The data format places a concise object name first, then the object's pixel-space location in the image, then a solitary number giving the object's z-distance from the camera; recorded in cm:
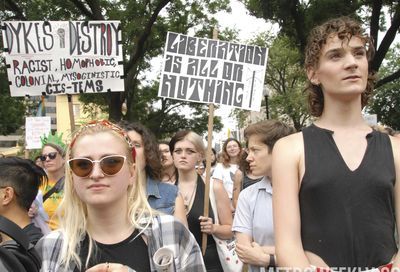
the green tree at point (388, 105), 2634
